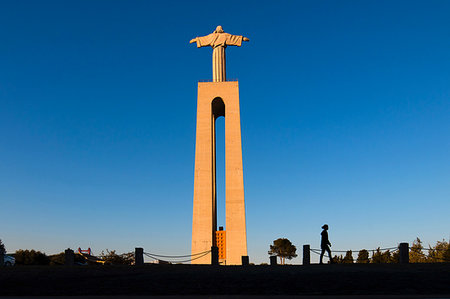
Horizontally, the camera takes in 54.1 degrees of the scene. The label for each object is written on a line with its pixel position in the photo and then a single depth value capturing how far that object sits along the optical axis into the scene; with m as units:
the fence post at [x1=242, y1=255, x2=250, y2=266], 22.72
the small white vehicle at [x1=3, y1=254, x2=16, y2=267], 24.20
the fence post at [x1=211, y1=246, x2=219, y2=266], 22.34
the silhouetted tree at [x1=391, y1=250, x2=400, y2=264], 52.44
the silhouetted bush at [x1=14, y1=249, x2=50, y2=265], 43.69
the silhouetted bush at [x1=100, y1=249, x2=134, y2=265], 35.46
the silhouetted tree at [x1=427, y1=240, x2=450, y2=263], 38.01
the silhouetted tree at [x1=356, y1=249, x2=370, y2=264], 70.62
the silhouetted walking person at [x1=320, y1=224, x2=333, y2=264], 20.09
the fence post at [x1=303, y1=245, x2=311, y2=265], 21.64
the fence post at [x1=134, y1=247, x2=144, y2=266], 20.75
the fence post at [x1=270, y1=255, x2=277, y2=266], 24.97
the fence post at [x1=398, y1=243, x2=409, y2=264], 21.02
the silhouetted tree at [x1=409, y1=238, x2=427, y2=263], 49.66
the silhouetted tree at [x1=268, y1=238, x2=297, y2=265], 86.38
